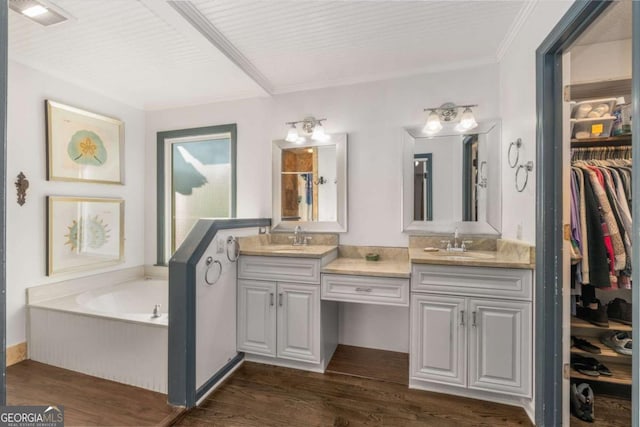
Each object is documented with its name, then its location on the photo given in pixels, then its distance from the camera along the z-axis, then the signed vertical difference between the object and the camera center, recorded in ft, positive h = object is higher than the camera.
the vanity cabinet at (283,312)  7.03 -2.50
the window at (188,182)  10.30 +1.17
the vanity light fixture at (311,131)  8.76 +2.54
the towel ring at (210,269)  6.33 -1.30
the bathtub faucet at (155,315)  6.56 -2.39
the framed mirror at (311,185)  8.70 +0.90
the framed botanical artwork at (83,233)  8.01 -0.61
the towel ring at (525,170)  5.69 +0.88
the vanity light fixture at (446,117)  7.54 +2.61
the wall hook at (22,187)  7.25 +0.68
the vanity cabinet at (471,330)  5.70 -2.46
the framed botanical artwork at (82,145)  7.98 +2.10
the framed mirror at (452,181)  7.54 +0.88
